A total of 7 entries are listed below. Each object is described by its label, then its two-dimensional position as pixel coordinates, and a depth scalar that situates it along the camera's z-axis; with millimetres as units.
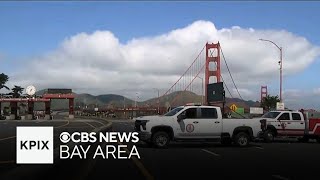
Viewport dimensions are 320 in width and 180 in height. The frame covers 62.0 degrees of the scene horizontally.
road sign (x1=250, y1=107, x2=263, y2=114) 39999
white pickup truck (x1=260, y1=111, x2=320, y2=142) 15379
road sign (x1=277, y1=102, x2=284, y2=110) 26076
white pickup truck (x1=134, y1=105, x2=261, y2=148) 12047
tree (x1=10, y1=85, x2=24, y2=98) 87063
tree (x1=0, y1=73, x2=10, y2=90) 79916
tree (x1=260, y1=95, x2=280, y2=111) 55394
